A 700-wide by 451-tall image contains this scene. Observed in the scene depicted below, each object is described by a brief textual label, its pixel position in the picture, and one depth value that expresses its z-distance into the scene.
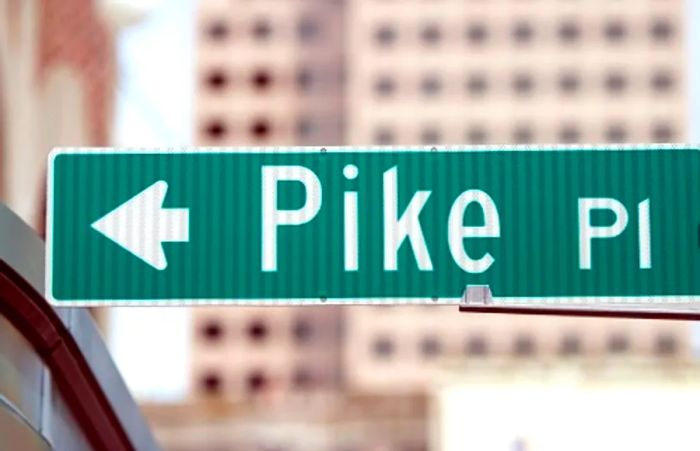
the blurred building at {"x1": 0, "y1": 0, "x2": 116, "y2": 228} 30.14
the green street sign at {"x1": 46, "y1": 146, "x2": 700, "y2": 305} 9.08
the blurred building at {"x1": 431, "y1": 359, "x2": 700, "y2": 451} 59.22
